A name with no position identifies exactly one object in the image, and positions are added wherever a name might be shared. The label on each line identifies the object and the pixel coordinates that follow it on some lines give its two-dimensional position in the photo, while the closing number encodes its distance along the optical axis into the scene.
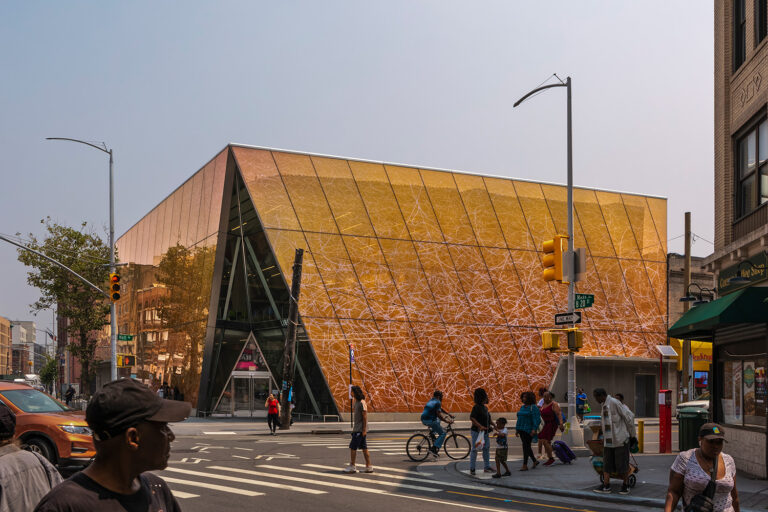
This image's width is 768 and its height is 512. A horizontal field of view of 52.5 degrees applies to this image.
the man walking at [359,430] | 16.84
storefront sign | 16.44
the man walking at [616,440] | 14.16
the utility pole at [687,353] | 32.41
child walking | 16.47
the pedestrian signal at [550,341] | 19.52
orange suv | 13.86
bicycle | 19.84
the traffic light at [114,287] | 29.42
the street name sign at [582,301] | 20.92
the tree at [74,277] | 57.66
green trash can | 19.11
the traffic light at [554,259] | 19.25
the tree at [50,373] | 132.70
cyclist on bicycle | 19.41
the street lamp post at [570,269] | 20.58
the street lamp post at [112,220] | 32.03
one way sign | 20.06
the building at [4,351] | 191.82
